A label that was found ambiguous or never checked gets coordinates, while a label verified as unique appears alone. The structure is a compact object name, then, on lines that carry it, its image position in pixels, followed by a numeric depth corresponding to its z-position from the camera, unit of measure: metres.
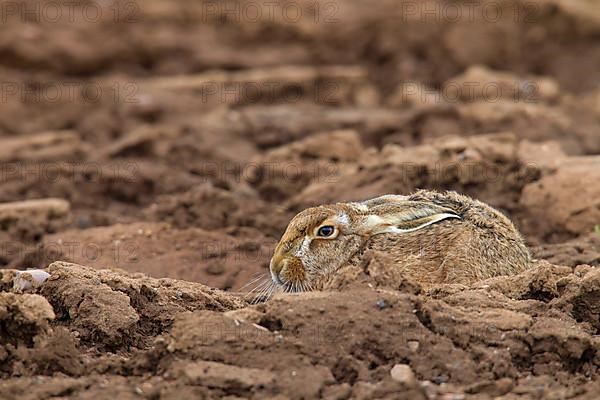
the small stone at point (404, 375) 11.20
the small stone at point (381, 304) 12.30
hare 15.17
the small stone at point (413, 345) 11.92
